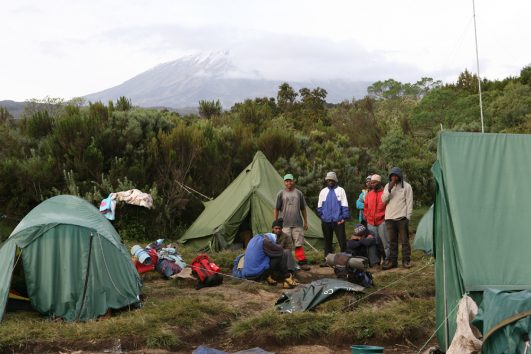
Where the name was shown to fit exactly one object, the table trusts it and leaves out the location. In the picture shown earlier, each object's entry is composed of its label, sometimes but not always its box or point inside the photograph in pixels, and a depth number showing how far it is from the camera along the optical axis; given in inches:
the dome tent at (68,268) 310.2
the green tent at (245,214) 513.7
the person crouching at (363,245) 395.9
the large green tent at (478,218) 225.0
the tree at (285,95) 1475.1
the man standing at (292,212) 427.8
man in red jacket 411.2
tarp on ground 303.9
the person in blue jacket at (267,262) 372.8
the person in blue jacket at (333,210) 427.5
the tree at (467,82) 1409.2
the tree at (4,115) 835.6
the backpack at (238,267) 390.6
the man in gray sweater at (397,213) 391.2
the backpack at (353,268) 333.1
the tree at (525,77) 1363.2
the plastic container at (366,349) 223.0
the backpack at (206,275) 377.1
